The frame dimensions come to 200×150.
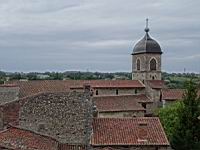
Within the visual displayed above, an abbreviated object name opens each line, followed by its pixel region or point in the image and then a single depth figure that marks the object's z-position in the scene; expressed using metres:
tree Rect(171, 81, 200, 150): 26.89
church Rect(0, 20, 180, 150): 20.89
